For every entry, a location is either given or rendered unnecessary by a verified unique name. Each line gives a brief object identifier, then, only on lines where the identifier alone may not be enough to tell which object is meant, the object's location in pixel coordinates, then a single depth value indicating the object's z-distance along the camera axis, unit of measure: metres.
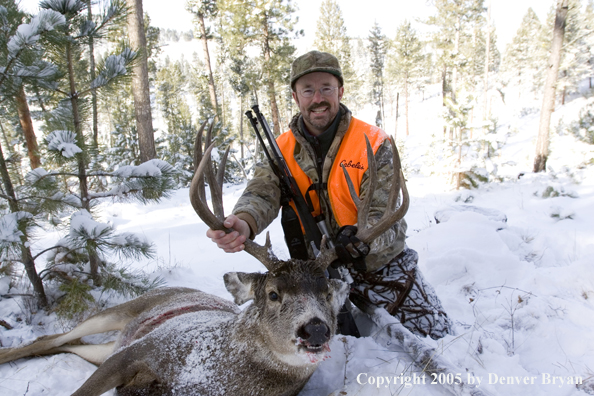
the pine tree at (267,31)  15.18
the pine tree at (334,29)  28.88
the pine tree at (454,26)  22.47
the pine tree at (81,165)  3.24
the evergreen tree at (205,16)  17.89
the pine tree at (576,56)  32.88
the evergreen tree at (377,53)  39.62
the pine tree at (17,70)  2.90
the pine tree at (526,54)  42.16
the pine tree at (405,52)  32.81
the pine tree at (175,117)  16.88
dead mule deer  2.00
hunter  3.05
